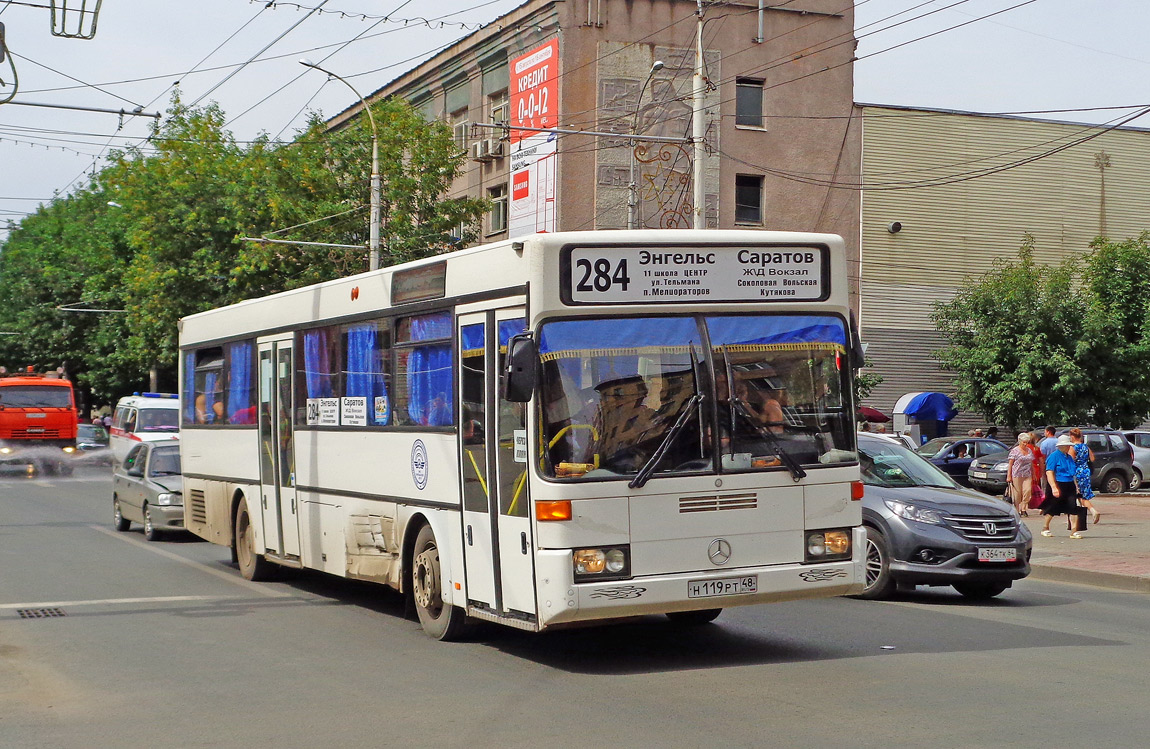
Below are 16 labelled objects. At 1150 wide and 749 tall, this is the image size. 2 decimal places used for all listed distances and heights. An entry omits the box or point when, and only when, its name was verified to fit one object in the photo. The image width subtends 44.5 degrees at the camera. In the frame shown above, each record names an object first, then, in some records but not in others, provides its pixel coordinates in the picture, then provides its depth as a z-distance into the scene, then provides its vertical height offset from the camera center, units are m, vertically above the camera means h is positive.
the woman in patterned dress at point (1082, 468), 20.83 -1.23
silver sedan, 19.52 -1.33
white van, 34.94 -0.55
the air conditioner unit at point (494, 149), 40.66 +7.08
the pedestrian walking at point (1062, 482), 20.09 -1.38
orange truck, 41.53 -0.68
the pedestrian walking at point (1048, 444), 21.64 -0.93
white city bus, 8.70 -0.24
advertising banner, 37.84 +6.87
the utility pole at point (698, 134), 22.64 +4.24
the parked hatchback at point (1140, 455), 35.03 -1.78
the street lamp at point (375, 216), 31.55 +4.03
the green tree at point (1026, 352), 37.62 +0.94
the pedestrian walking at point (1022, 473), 22.67 -1.40
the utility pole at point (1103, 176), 44.41 +6.62
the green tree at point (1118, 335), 38.09 +1.37
